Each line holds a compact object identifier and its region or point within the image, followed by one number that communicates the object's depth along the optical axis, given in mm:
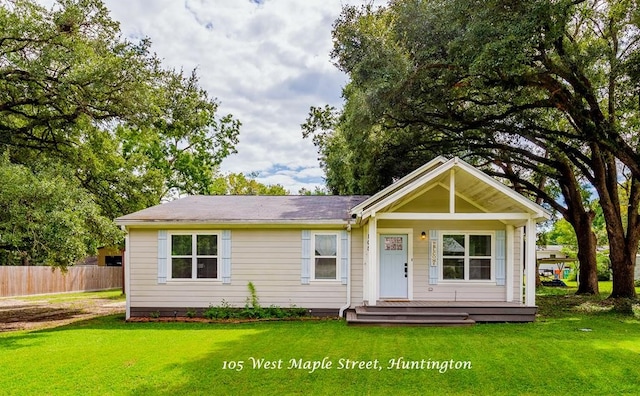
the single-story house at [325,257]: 12438
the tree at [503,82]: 11031
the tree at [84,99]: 12609
